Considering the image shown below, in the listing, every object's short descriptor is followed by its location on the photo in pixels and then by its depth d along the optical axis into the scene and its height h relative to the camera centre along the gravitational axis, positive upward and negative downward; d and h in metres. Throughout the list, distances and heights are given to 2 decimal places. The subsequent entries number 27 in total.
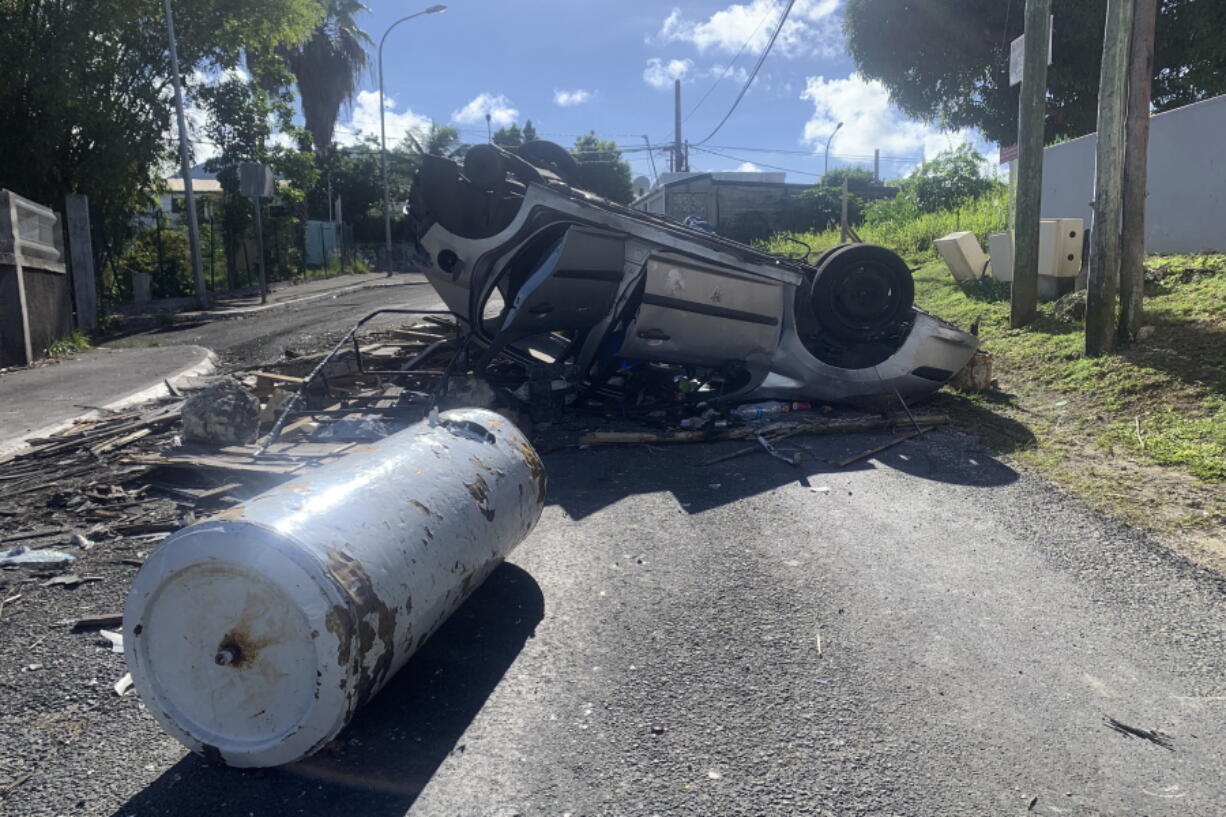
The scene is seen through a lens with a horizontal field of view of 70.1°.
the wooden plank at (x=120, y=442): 6.89 -1.25
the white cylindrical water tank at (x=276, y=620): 2.72 -1.08
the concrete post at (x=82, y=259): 15.95 +0.51
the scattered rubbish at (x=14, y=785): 2.79 -1.59
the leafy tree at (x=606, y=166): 58.26 +7.50
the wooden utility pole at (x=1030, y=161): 9.95 +1.24
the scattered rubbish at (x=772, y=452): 6.64 -1.40
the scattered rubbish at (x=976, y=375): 8.45 -1.02
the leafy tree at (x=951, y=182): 21.89 +2.22
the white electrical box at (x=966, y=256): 13.58 +0.21
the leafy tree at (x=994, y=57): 18.67 +4.97
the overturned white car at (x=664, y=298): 7.52 -0.21
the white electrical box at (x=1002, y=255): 12.22 +0.19
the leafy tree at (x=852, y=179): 50.03 +5.44
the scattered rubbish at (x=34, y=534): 5.17 -1.47
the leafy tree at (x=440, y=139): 56.78 +9.25
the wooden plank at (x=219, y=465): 5.87 -1.24
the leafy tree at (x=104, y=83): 16.03 +3.95
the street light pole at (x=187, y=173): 18.73 +2.55
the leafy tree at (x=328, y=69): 44.97 +11.02
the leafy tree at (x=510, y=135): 61.99 +10.24
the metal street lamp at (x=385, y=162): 37.88 +5.19
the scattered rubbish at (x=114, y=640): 3.81 -1.55
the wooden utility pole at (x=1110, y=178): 8.23 +0.83
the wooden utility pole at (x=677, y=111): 55.50 +10.25
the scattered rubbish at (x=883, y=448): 6.61 -1.39
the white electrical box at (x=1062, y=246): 10.62 +0.26
